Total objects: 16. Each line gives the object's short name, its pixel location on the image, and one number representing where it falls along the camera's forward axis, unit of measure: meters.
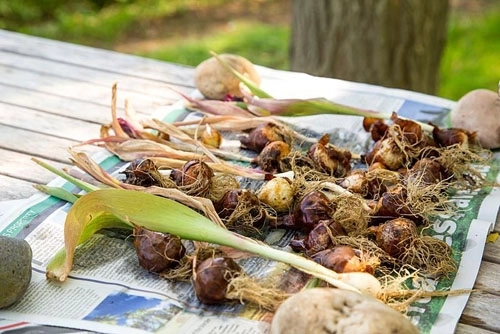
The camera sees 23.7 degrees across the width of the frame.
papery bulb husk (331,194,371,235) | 0.80
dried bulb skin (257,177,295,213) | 0.83
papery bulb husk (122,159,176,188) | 0.84
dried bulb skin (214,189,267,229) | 0.81
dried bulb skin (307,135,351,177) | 0.88
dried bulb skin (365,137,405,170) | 0.89
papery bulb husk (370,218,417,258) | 0.77
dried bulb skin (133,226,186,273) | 0.76
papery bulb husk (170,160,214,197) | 0.83
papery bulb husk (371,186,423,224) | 0.81
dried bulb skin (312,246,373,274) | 0.74
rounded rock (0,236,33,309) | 0.73
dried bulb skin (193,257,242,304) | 0.73
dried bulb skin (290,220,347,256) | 0.77
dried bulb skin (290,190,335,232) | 0.80
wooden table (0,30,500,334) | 0.91
